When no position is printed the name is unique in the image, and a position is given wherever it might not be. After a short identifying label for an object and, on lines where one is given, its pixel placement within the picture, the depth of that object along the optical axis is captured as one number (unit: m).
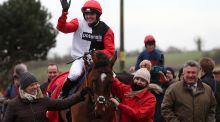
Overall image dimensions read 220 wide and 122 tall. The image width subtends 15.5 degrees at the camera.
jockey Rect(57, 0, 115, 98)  14.14
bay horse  12.35
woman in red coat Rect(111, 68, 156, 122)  12.33
